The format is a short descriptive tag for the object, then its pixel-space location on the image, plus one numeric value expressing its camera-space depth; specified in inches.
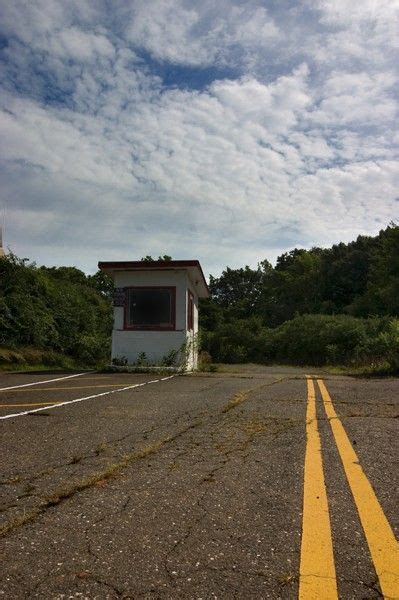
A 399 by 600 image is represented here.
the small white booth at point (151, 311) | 634.2
